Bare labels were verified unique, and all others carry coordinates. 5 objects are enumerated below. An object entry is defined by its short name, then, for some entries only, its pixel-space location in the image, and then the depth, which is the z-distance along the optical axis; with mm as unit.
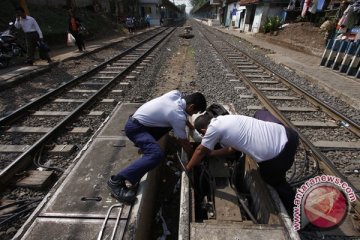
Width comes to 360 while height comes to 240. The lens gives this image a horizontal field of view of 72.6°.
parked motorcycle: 9321
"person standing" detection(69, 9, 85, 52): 12109
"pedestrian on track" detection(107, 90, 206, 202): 2799
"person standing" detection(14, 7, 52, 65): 9102
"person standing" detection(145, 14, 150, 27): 40144
